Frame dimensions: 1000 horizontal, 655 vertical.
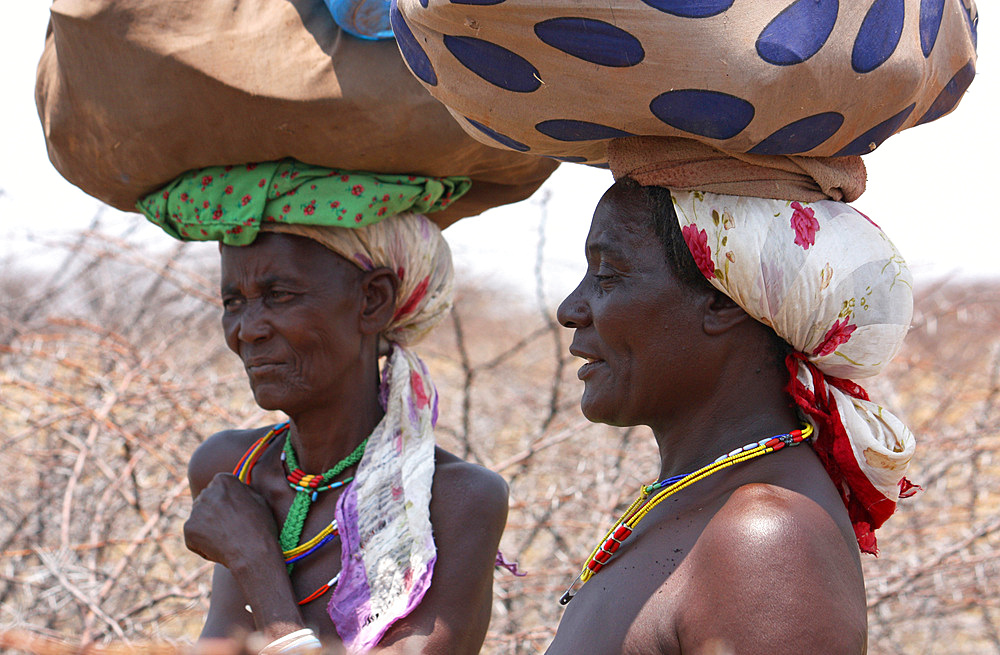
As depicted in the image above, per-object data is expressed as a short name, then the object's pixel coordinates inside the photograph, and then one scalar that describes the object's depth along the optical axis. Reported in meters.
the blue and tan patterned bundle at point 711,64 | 3.30
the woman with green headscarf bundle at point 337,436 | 3.67
